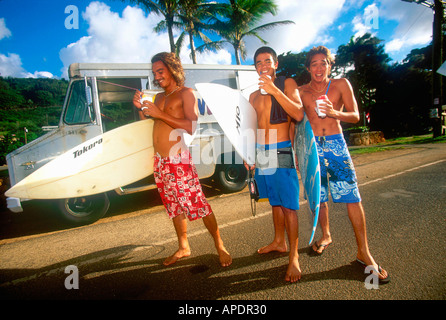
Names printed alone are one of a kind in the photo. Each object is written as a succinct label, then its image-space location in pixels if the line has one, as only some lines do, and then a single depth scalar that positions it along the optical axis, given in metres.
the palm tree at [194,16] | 13.06
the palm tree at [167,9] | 11.92
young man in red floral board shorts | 2.12
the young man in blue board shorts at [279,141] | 1.82
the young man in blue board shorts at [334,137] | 1.94
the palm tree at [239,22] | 14.71
